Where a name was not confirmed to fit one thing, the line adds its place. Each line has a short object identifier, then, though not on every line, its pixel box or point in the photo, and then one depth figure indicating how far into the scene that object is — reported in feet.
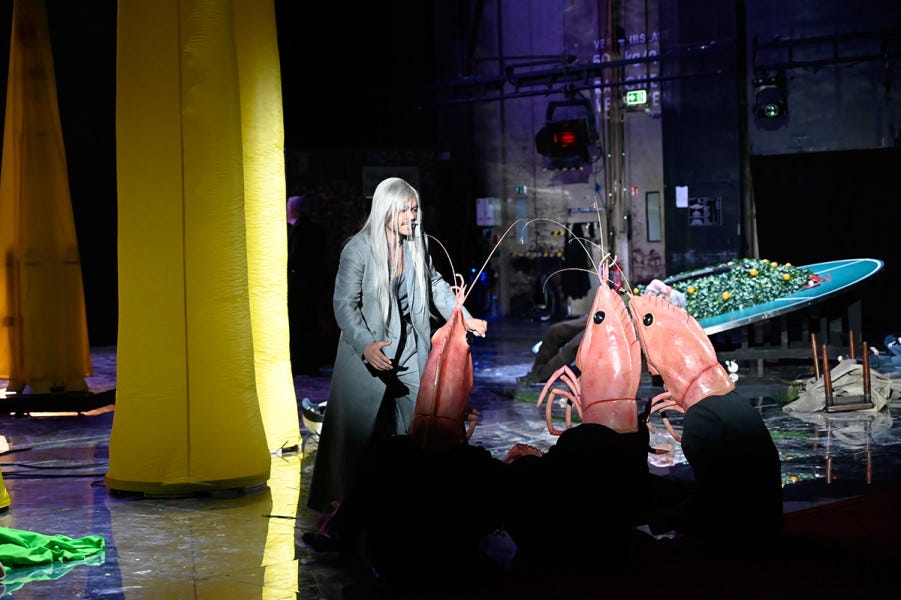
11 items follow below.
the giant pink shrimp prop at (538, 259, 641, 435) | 15.58
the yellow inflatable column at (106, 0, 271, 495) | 19.48
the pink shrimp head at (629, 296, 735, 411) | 15.38
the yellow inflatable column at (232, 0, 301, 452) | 23.30
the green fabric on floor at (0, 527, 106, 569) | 15.97
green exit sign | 57.26
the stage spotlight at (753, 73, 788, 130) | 48.55
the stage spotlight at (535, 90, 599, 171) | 58.23
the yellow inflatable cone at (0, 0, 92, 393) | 31.42
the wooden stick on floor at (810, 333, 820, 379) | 28.14
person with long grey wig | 17.20
